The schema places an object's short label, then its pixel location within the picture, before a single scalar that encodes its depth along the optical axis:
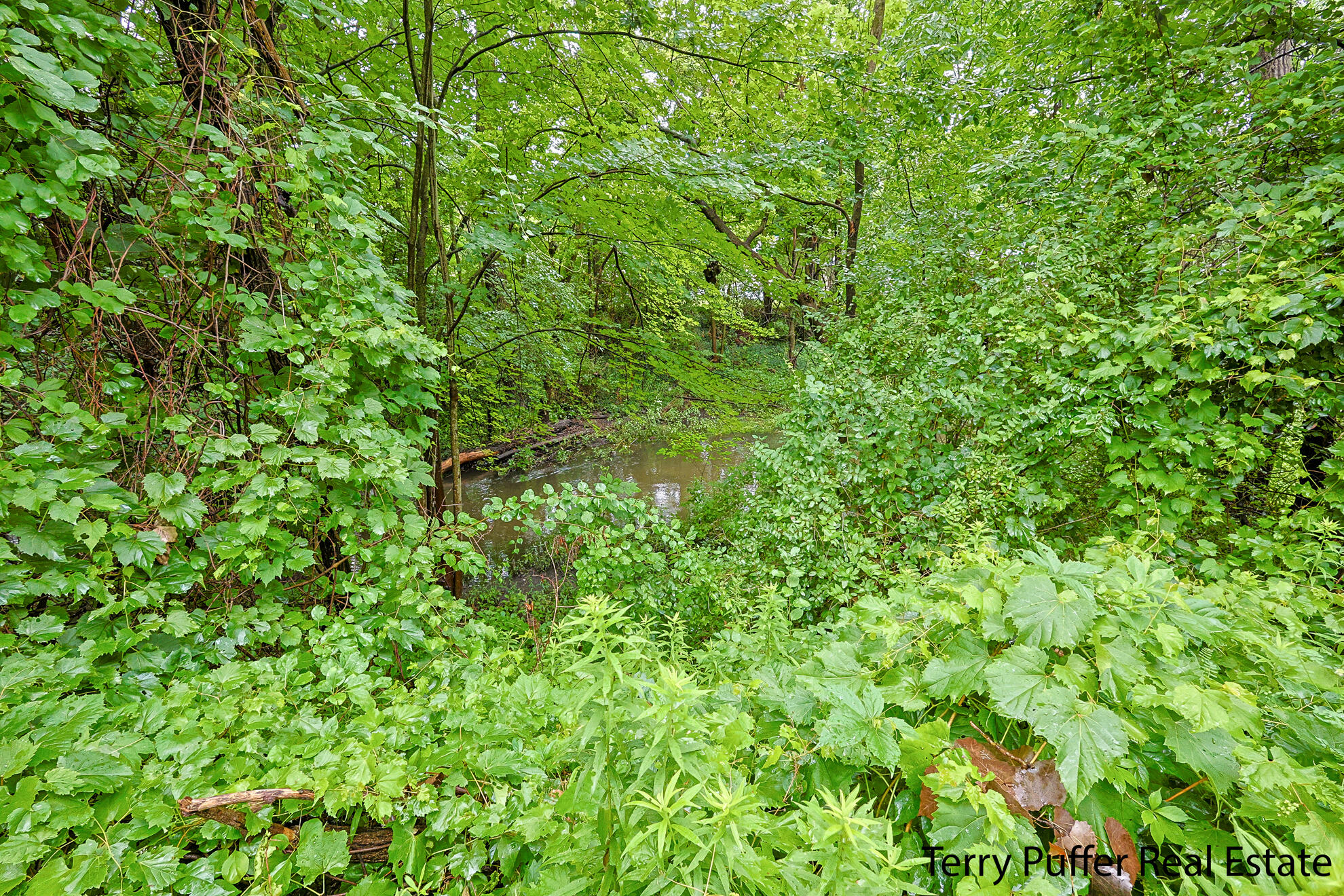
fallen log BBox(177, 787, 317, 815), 1.25
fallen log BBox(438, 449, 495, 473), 7.07
